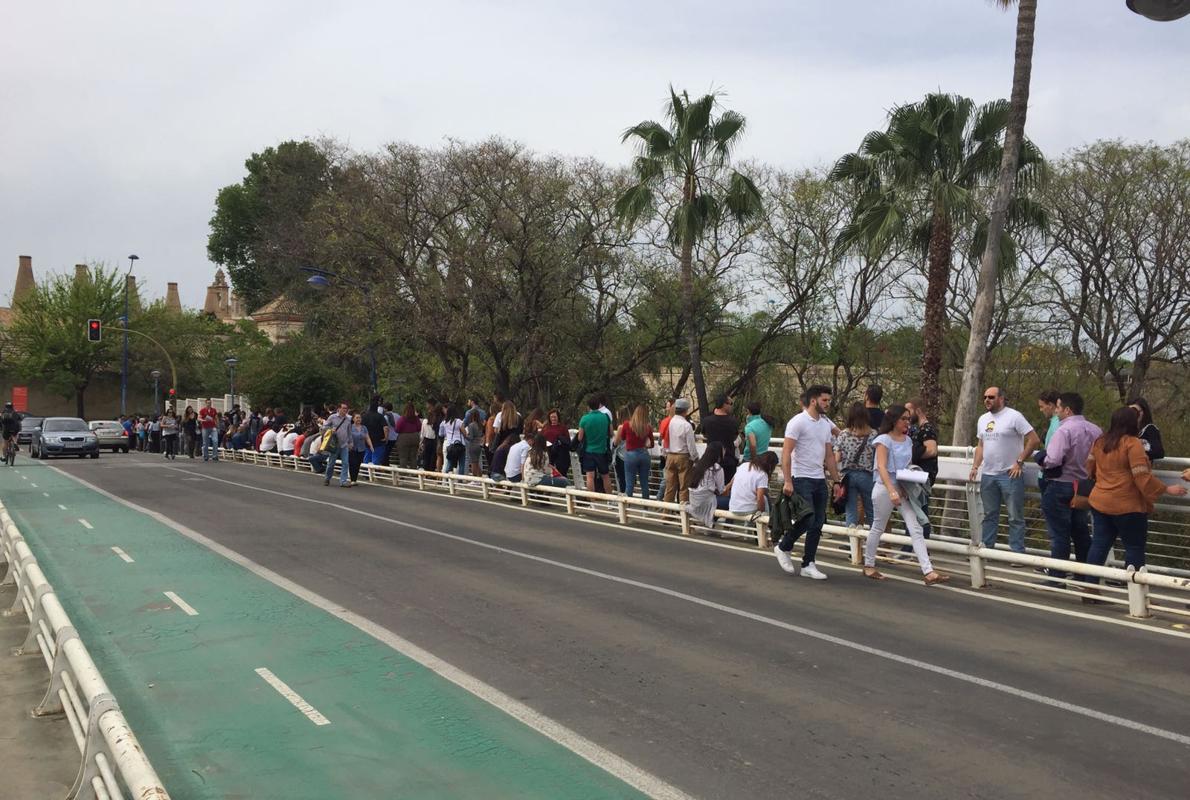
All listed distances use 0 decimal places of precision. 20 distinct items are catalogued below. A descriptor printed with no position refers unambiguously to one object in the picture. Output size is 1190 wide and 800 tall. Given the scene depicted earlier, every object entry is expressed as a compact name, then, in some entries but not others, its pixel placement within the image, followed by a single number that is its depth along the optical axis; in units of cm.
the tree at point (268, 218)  5391
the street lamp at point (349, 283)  3581
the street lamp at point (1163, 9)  619
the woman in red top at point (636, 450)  1748
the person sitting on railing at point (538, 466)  1936
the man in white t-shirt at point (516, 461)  1992
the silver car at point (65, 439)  3906
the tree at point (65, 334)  7569
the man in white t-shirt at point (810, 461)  1119
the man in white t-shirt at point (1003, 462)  1153
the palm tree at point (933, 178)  2127
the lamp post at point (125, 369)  7000
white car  4643
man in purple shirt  1054
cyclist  3391
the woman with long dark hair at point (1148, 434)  1032
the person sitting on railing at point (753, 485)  1363
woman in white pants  1084
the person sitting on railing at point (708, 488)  1452
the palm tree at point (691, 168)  2909
